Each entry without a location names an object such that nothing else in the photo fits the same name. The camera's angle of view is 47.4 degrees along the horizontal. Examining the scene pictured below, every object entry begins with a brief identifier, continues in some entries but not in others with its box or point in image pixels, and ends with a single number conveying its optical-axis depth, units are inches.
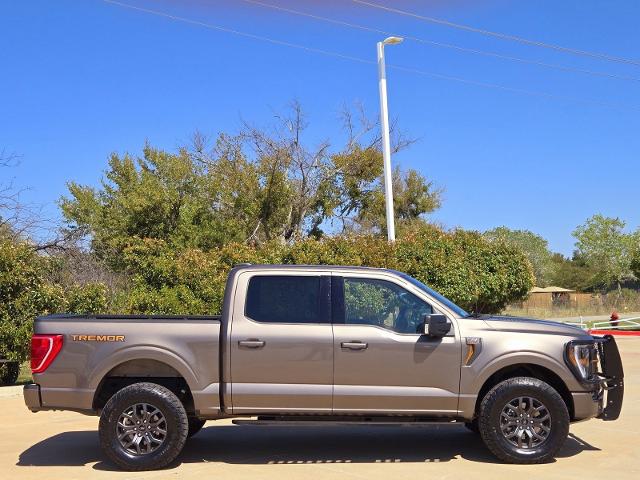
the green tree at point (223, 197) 1119.0
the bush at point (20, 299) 461.4
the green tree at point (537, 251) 3137.3
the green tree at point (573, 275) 3314.5
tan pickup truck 268.7
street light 772.6
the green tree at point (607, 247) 2701.8
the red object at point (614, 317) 1084.7
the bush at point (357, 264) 606.2
